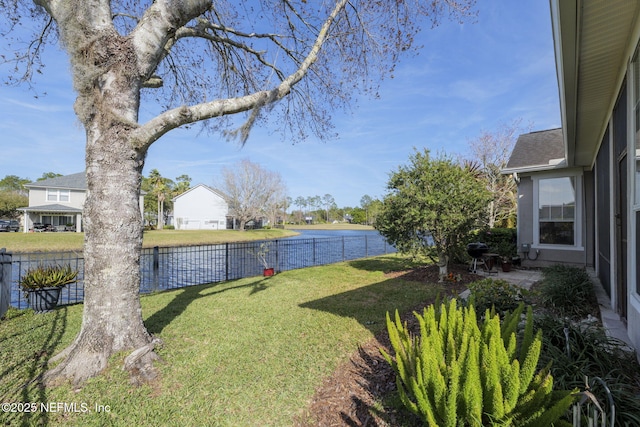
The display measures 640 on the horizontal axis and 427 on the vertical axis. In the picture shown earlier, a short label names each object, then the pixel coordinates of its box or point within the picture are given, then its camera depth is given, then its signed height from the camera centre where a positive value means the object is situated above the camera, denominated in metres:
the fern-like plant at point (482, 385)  1.50 -0.96
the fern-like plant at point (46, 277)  5.04 -1.13
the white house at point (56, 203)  26.32 +1.32
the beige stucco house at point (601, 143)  2.66 +1.26
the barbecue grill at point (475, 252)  7.86 -1.05
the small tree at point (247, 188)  35.31 +3.63
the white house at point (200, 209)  40.47 +1.00
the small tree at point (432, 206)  6.86 +0.22
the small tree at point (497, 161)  19.70 +4.01
